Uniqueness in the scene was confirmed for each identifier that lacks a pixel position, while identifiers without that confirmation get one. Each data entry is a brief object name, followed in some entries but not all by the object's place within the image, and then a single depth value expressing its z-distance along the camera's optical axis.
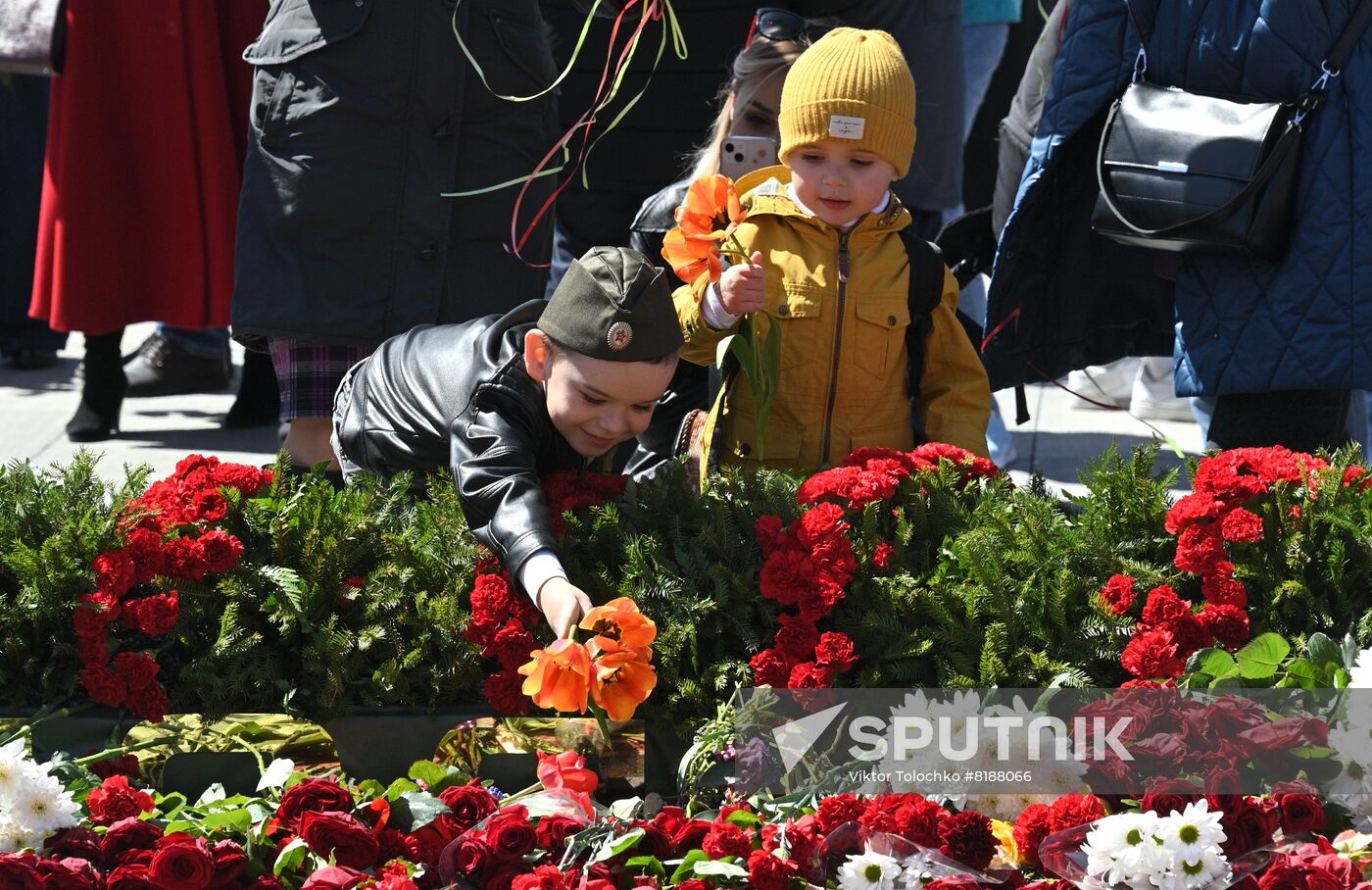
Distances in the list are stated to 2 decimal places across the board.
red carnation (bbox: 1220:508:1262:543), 5.44
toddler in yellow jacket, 6.53
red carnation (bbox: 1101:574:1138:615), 5.43
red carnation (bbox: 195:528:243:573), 5.51
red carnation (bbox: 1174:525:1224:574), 5.45
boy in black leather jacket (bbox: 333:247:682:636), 5.46
